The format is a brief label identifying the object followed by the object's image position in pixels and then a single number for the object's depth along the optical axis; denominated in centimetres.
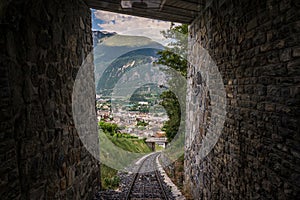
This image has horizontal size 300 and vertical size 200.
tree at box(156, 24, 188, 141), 945
